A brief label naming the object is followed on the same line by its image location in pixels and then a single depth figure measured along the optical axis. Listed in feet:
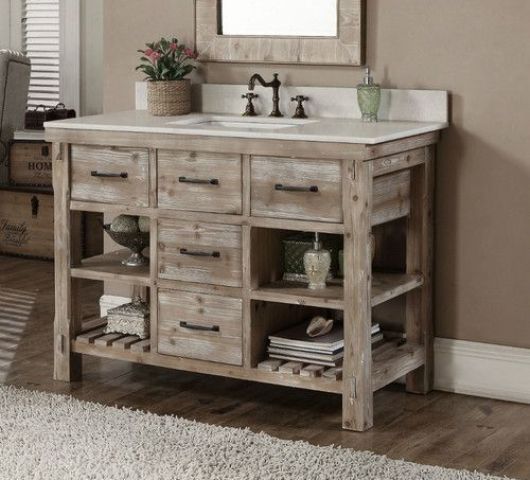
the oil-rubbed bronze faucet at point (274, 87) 16.97
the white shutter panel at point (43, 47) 27.97
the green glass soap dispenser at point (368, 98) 15.95
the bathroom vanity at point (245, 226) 14.54
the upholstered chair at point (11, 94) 25.58
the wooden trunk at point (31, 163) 25.88
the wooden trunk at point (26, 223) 25.41
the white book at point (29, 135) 26.10
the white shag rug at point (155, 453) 13.04
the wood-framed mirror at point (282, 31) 16.44
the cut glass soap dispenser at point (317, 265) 15.13
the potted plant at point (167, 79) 17.31
